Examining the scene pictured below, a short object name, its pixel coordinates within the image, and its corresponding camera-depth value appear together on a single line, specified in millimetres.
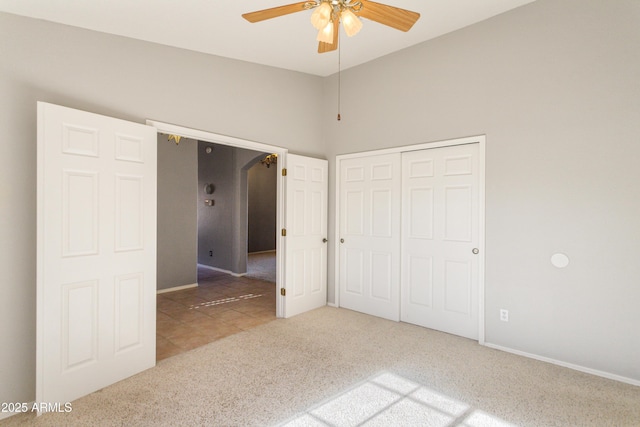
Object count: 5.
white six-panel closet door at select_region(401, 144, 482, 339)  3504
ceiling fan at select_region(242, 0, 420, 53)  1921
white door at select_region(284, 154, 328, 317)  4215
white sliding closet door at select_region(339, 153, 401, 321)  4121
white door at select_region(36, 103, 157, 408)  2213
